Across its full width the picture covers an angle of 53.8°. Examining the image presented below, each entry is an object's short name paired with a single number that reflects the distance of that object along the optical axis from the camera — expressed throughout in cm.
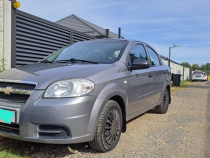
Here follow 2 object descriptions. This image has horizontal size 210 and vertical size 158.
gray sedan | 220
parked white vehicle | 2916
